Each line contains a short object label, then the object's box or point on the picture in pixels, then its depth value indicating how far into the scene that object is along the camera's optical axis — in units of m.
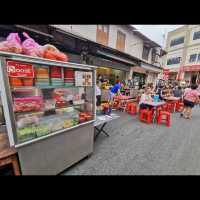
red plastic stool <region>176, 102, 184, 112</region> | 7.24
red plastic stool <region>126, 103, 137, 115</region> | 5.89
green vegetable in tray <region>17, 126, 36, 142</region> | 1.47
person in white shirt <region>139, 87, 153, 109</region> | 5.09
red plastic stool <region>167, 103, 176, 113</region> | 6.72
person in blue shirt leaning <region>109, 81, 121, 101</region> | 7.17
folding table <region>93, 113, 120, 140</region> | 2.72
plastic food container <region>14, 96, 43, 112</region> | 1.43
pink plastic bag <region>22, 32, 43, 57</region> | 1.58
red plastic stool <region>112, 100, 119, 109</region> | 6.66
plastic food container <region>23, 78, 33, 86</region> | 1.49
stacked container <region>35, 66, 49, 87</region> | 1.60
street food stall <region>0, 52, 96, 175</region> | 1.39
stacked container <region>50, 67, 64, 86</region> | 1.77
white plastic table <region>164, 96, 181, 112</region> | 6.51
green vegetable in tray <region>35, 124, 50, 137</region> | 1.64
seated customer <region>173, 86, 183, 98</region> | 7.73
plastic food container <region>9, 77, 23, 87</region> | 1.37
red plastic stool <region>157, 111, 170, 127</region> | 4.58
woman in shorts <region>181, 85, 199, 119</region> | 5.45
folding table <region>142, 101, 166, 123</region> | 4.71
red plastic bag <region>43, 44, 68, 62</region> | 1.69
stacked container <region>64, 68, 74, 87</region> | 1.93
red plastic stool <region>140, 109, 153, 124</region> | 4.69
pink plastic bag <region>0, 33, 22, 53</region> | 1.42
